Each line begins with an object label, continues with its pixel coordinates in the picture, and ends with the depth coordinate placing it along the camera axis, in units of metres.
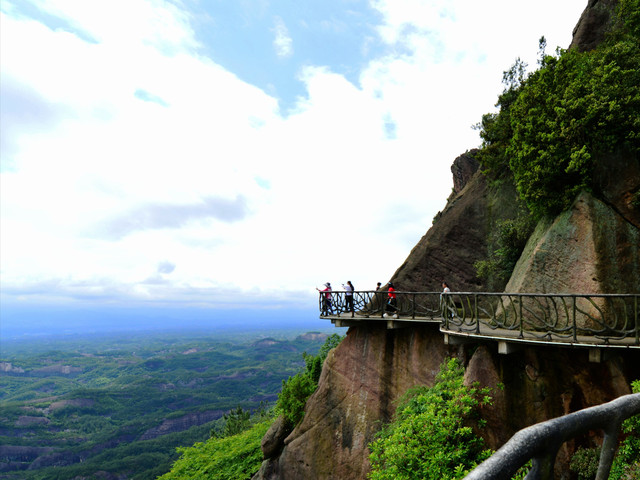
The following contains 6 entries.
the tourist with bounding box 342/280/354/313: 18.53
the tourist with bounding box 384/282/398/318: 17.21
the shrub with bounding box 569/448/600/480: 8.74
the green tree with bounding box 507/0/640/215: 11.73
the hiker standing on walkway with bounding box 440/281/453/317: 12.72
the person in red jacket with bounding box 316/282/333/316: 19.20
